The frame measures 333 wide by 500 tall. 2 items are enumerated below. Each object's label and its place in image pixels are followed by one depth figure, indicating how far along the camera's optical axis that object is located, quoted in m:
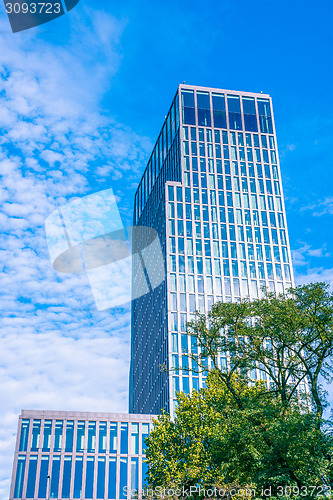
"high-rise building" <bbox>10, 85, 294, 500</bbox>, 73.69
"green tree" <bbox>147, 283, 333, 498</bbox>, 29.73
